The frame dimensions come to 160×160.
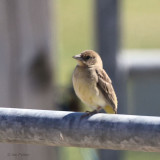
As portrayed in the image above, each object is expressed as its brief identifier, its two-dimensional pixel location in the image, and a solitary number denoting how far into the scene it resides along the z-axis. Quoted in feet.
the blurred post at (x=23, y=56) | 38.45
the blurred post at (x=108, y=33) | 48.26
